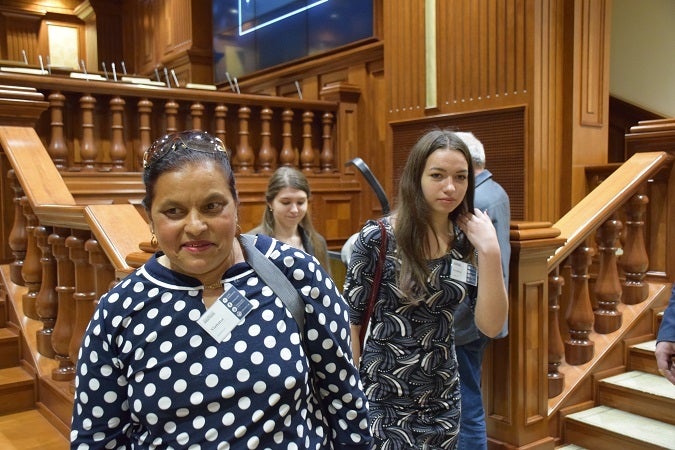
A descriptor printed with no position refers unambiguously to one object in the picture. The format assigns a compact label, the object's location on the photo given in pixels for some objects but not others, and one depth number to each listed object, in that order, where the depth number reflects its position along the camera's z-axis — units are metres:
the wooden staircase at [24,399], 2.57
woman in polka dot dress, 1.11
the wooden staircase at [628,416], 2.73
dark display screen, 5.76
